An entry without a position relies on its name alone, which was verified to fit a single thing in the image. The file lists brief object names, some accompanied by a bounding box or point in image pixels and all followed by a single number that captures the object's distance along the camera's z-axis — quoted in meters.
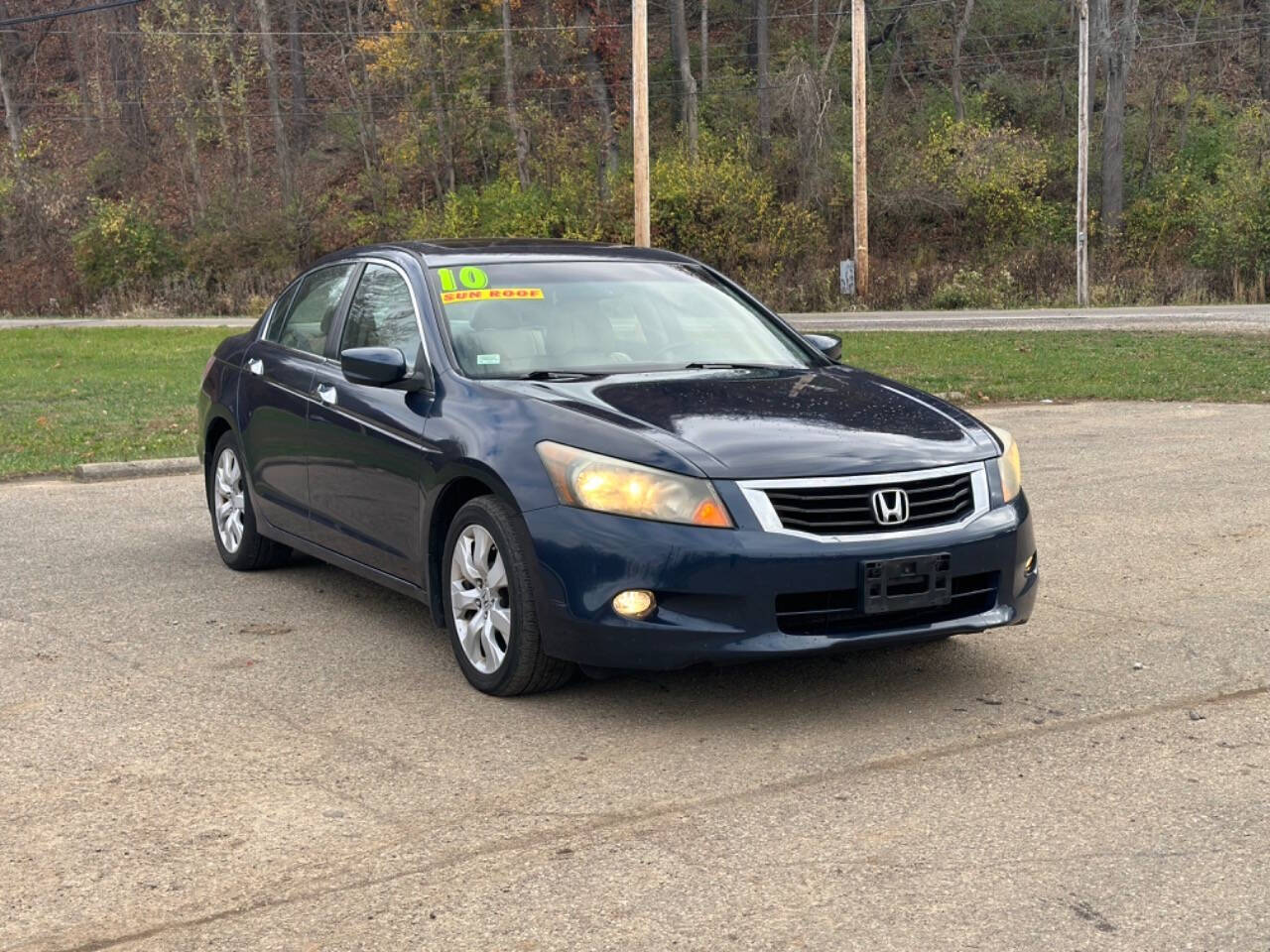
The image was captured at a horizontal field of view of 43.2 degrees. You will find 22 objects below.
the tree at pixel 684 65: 49.84
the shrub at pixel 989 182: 45.94
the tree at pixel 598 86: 48.50
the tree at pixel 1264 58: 52.69
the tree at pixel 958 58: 51.08
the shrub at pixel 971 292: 37.38
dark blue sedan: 5.11
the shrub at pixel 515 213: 45.84
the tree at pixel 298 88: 58.06
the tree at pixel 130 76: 59.16
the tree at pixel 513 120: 49.53
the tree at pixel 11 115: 57.15
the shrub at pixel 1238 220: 39.50
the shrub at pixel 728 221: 43.00
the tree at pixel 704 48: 52.94
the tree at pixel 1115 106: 47.06
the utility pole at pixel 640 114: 26.61
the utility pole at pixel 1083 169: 36.54
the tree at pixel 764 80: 49.19
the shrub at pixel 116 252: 50.34
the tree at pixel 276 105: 54.16
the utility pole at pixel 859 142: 33.50
